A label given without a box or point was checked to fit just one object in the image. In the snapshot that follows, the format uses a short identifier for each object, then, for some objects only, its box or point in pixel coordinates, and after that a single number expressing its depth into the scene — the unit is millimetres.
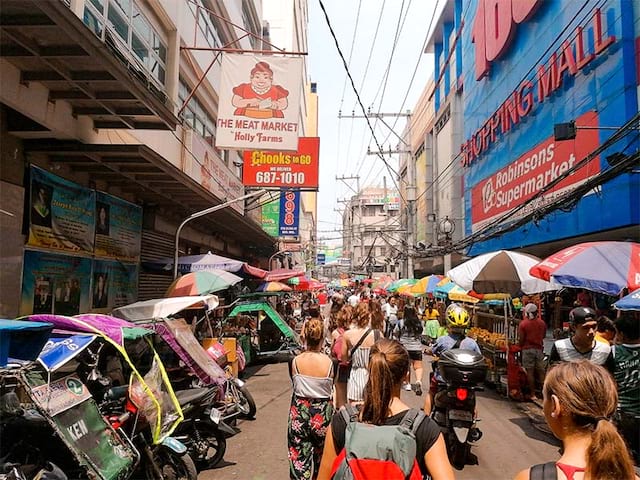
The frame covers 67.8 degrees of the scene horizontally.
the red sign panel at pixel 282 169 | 17438
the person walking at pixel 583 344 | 5207
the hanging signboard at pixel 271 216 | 28641
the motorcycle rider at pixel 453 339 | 5648
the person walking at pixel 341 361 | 5199
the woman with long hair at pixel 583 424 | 1645
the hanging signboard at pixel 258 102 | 9734
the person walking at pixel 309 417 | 4023
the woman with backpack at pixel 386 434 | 2086
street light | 10633
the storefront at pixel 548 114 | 11148
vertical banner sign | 27469
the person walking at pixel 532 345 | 8641
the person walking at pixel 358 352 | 4742
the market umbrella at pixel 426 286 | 16953
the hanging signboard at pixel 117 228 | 9297
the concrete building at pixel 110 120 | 5500
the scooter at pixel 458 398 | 4973
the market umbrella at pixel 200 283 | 9023
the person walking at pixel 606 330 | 6105
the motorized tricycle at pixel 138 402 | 4051
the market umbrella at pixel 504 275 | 8875
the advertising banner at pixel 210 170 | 13250
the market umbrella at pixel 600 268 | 5922
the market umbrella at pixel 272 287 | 13633
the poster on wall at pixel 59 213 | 7211
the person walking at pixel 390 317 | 15930
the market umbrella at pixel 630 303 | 4926
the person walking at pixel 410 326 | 12562
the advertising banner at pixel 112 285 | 9317
